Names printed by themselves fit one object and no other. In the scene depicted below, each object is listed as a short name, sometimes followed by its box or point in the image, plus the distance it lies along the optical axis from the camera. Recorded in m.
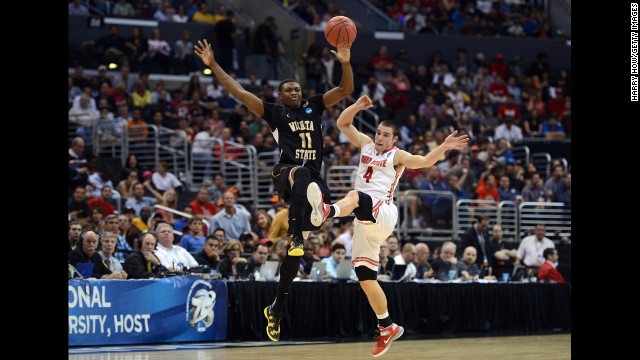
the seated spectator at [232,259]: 16.08
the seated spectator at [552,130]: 29.11
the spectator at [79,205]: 17.95
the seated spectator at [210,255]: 16.39
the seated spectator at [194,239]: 17.17
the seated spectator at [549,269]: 20.19
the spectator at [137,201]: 19.42
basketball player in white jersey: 11.59
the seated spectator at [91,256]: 14.54
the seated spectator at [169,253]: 15.50
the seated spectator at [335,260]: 17.17
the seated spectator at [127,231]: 16.89
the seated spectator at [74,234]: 15.08
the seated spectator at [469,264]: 18.73
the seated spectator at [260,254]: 16.34
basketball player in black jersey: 11.14
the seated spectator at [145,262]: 14.95
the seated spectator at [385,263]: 17.81
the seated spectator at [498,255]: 20.44
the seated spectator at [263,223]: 19.22
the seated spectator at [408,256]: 18.38
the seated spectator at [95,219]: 16.78
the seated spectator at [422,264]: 18.36
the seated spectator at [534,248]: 20.79
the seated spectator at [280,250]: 16.81
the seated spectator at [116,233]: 16.25
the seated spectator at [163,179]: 21.16
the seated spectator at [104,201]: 18.05
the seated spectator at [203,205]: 20.05
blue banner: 13.92
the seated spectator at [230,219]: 19.06
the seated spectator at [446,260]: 18.36
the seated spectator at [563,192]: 24.45
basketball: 11.38
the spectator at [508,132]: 28.33
